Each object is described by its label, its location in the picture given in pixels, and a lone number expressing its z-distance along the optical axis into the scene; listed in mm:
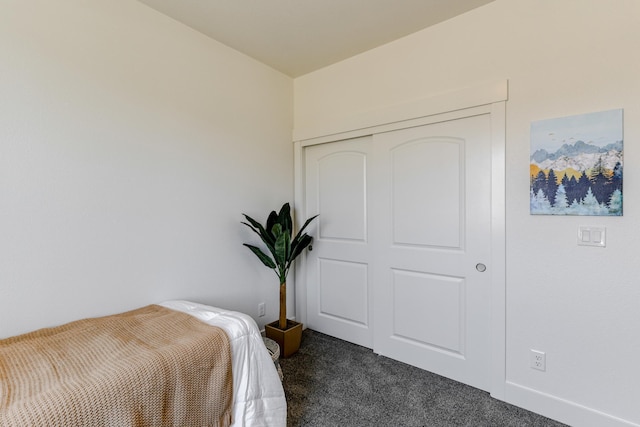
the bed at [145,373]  1001
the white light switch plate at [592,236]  1574
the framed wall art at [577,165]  1531
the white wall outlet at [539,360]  1752
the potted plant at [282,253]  2379
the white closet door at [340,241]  2609
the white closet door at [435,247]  1988
